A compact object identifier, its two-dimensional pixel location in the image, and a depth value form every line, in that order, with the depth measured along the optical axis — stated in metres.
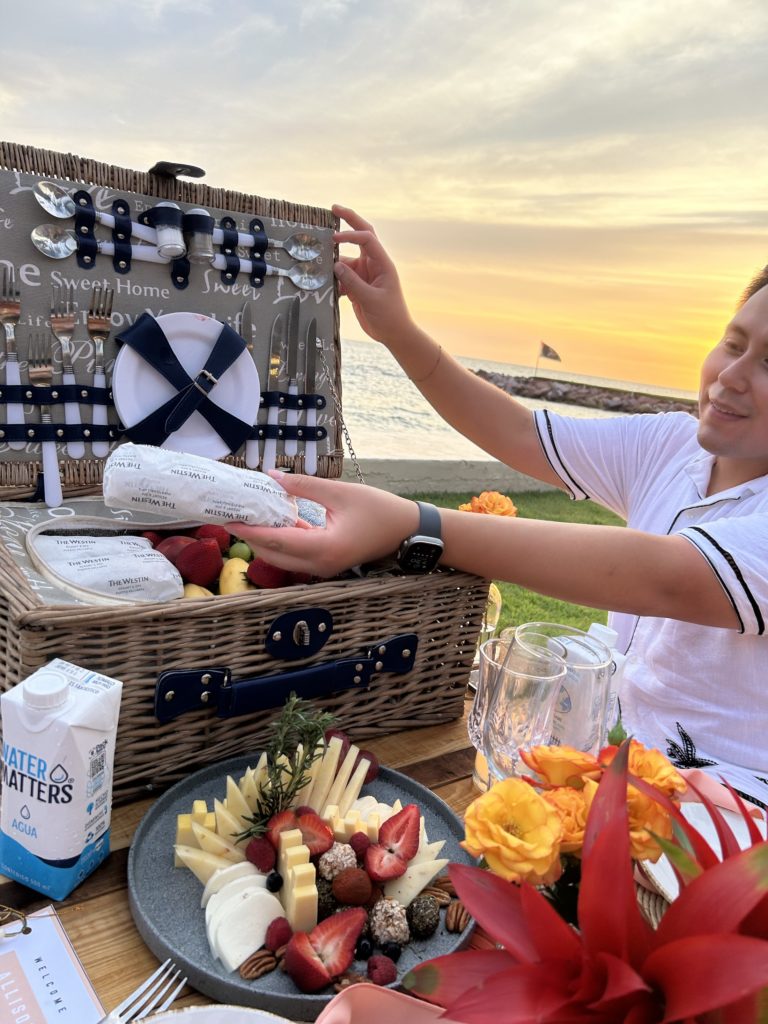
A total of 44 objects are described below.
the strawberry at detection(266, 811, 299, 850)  0.66
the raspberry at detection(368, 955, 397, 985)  0.57
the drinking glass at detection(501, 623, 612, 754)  0.74
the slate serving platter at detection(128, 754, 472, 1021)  0.56
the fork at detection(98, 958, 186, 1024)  0.53
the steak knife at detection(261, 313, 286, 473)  1.50
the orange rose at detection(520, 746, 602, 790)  0.45
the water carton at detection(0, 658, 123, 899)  0.61
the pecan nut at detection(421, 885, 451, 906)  0.66
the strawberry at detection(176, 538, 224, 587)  1.05
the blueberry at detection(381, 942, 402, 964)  0.61
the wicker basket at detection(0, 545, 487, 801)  0.76
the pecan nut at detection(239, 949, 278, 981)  0.58
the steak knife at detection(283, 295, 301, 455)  1.50
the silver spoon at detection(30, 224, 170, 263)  1.23
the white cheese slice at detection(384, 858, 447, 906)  0.66
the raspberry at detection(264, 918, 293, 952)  0.59
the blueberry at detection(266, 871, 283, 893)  0.63
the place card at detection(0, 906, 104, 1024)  0.53
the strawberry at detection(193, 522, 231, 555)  1.19
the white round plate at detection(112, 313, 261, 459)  1.34
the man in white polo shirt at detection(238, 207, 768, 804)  0.90
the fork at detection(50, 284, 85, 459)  1.27
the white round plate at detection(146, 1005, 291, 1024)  0.47
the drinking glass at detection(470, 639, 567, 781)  0.73
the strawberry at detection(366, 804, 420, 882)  0.65
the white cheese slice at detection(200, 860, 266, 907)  0.64
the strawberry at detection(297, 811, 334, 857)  0.65
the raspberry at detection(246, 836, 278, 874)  0.64
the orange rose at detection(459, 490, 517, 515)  1.17
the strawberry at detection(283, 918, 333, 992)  0.56
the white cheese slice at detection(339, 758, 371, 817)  0.75
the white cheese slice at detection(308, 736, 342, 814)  0.74
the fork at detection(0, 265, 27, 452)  1.22
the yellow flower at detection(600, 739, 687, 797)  0.43
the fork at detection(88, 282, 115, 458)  1.30
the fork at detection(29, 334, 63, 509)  1.27
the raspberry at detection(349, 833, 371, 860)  0.67
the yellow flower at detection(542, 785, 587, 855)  0.39
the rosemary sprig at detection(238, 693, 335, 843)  0.69
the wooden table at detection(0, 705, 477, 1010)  0.58
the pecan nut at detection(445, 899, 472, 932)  0.64
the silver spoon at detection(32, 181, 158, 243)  1.21
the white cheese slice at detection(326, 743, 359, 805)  0.76
